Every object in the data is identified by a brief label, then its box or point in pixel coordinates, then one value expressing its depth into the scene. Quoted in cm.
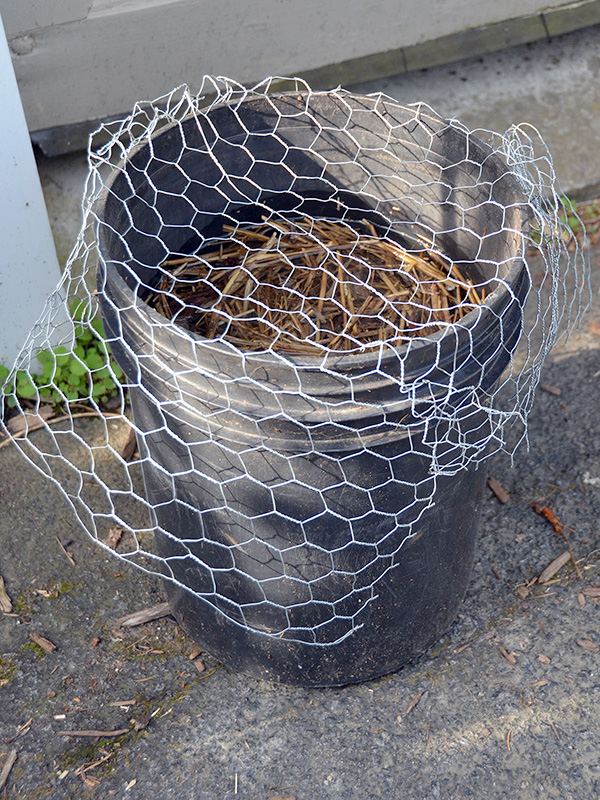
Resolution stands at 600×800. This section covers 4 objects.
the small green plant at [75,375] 242
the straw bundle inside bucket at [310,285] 173
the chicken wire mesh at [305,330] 134
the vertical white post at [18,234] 208
